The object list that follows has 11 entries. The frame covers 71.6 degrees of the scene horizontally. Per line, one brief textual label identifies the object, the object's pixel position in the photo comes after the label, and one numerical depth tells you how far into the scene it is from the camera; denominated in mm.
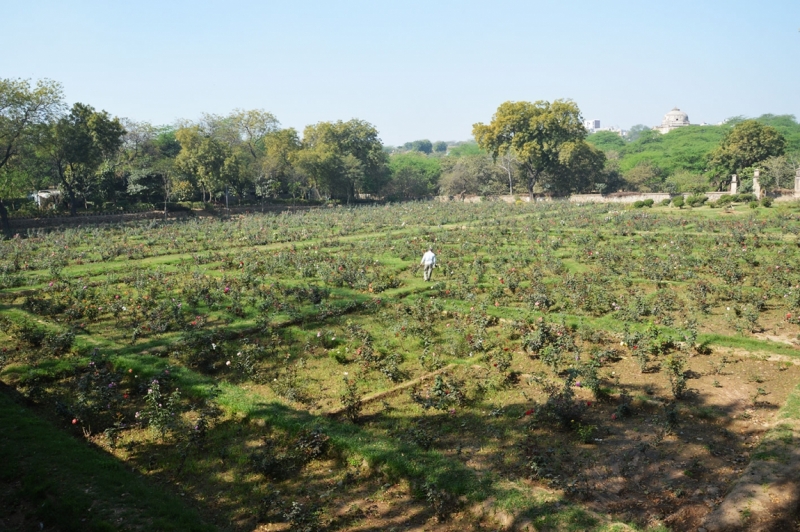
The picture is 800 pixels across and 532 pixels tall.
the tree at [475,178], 61656
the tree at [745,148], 48438
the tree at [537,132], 53125
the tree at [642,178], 59969
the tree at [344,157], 50469
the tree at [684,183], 51172
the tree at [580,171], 55156
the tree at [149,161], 40438
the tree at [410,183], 64625
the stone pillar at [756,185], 40081
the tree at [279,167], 49312
